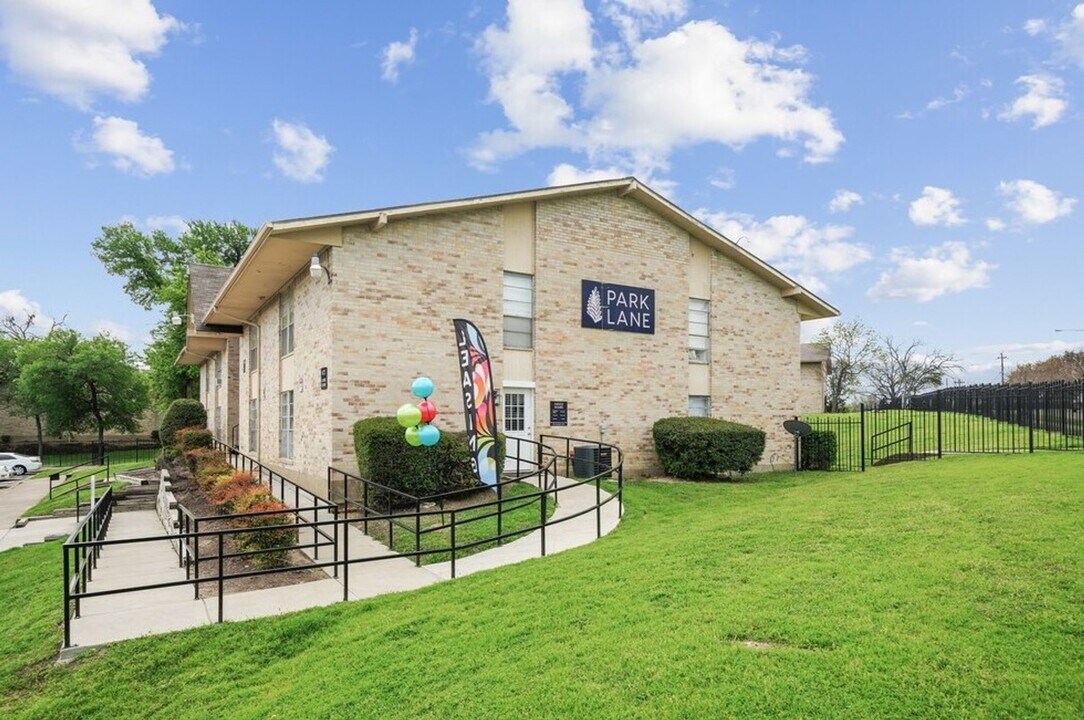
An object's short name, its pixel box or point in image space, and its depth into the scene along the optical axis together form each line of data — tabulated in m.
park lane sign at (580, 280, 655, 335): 15.90
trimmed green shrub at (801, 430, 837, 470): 18.84
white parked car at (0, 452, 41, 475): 33.72
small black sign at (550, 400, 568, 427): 15.23
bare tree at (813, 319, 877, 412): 52.53
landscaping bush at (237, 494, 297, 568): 8.66
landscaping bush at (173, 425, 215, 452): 22.39
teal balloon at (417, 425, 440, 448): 10.70
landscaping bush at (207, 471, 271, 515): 9.50
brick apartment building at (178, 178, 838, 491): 12.86
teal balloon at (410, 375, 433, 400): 10.83
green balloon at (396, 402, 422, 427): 10.51
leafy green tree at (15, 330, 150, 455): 42.06
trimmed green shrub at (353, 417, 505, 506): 11.15
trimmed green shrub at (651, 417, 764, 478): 15.63
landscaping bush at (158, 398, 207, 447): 26.84
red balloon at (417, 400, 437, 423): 11.01
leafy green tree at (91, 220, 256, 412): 47.59
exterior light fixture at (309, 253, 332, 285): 12.06
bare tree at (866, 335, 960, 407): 54.84
